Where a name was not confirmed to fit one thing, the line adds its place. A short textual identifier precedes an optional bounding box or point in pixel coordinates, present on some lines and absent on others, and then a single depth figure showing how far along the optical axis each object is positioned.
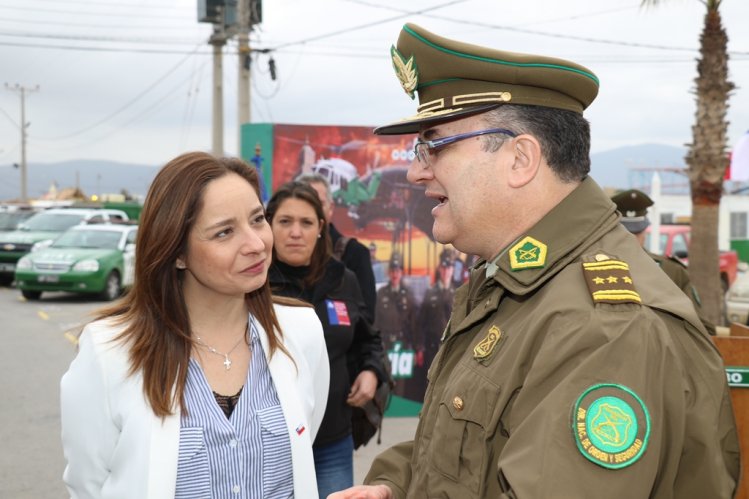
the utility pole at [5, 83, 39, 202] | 61.44
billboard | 6.88
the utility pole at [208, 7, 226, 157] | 22.00
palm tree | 9.59
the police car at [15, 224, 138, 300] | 15.22
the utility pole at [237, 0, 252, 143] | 18.59
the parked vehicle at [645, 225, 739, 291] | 17.30
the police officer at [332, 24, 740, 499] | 1.40
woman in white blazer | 2.33
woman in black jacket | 3.80
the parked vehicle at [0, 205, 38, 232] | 22.58
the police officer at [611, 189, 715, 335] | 4.82
